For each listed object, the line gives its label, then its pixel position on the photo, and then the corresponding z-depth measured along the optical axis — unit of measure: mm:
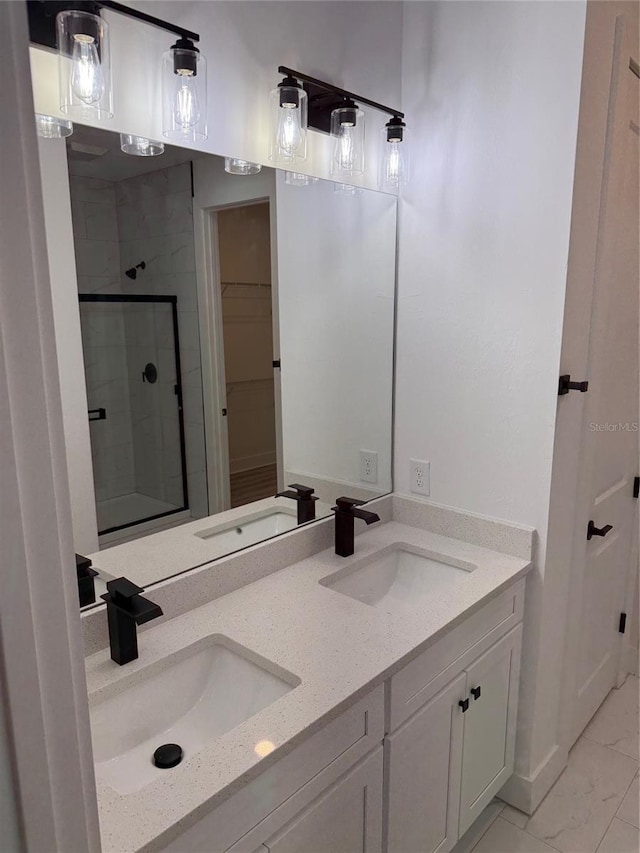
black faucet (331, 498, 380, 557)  1769
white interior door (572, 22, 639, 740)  1761
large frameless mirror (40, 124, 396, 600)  1294
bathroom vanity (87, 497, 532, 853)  984
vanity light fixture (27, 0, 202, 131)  1110
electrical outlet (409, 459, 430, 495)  1995
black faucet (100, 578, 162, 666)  1189
